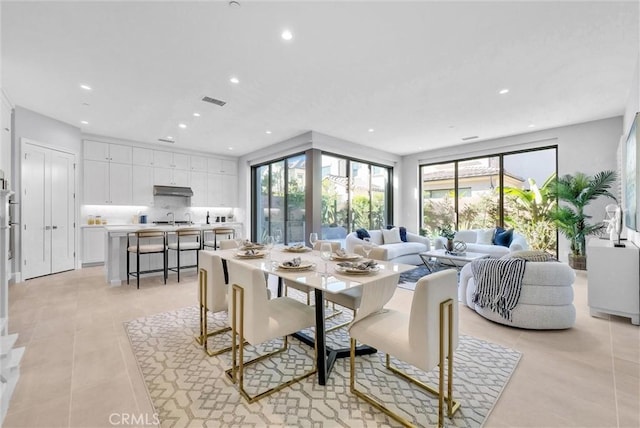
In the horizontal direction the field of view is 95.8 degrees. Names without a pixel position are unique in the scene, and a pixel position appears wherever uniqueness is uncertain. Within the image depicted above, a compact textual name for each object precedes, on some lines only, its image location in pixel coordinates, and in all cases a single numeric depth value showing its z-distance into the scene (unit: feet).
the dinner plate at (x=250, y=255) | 8.92
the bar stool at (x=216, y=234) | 18.04
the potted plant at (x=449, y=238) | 17.66
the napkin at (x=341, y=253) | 8.54
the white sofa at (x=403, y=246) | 19.68
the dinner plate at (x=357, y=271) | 6.62
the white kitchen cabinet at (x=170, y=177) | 23.91
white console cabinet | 10.23
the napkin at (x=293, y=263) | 7.27
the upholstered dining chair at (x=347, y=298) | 8.11
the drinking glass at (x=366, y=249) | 9.32
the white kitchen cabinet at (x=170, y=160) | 23.90
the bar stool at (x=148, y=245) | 15.20
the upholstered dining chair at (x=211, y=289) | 8.23
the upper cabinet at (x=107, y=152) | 20.77
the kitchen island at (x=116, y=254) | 15.49
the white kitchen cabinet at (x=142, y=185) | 22.79
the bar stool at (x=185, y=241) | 16.53
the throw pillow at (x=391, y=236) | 22.04
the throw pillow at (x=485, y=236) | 20.92
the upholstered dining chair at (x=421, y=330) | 5.04
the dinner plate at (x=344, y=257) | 8.22
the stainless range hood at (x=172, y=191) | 23.18
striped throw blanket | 9.71
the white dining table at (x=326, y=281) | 6.03
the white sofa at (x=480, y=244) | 18.56
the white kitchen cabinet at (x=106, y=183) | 20.81
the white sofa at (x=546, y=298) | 9.45
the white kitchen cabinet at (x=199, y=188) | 25.88
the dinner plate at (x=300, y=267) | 7.10
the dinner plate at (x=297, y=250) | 10.05
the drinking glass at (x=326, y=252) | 7.68
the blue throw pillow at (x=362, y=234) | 20.52
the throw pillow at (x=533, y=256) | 9.95
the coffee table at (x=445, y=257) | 15.74
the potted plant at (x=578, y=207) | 17.13
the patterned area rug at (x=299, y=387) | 5.64
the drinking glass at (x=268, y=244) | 9.93
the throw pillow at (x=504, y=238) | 19.83
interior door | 16.35
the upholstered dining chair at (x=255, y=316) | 6.11
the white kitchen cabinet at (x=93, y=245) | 20.35
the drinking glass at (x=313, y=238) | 9.37
